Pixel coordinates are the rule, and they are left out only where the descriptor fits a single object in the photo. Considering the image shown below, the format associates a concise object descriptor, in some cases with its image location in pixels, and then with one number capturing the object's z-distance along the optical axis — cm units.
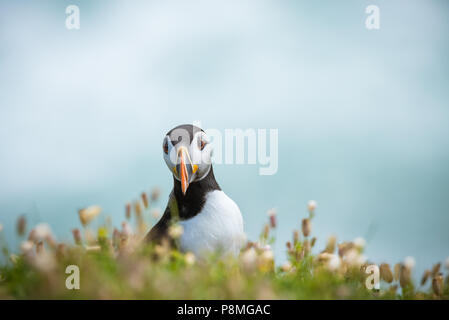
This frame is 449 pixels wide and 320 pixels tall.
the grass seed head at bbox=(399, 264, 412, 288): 392
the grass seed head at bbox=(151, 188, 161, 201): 401
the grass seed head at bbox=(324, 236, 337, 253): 448
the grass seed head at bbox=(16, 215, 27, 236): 362
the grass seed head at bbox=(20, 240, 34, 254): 364
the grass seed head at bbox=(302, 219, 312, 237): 436
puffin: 370
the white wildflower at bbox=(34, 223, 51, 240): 358
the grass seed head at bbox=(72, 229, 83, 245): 400
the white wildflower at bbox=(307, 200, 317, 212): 455
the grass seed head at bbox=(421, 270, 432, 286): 399
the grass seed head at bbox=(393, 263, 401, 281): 410
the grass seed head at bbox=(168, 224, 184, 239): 366
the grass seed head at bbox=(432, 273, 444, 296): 386
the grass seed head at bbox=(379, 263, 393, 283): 404
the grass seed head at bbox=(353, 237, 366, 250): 420
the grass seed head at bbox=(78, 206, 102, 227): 372
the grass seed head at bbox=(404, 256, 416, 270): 392
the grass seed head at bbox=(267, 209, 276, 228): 451
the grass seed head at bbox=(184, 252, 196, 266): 324
